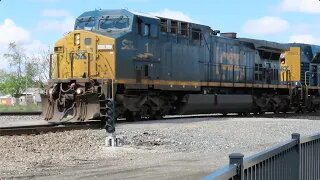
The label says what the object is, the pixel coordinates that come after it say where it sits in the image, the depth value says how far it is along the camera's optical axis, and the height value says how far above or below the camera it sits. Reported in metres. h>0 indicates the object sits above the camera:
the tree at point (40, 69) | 82.62 +3.14
